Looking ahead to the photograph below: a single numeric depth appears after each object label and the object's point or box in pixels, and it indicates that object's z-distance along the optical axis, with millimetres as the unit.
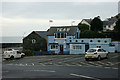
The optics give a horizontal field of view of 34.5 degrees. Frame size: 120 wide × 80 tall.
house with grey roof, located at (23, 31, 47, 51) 54594
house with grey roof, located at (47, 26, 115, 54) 43656
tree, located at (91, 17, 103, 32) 63281
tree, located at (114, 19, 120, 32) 56316
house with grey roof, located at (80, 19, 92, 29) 94338
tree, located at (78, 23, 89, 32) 68312
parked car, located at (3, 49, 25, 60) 32281
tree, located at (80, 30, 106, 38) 54312
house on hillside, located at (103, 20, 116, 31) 89244
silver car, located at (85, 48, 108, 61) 23188
